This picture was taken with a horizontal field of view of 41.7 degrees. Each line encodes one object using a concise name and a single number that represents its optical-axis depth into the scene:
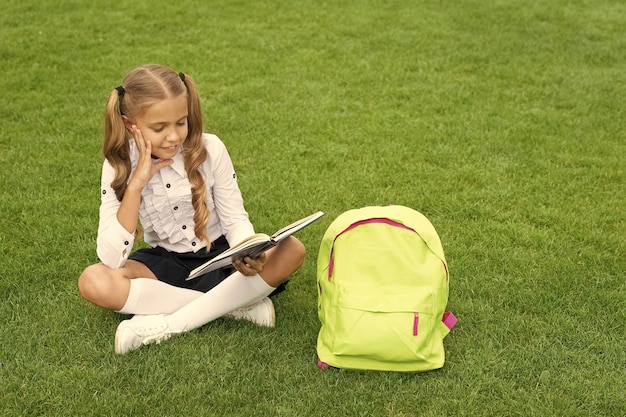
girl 3.35
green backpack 3.25
